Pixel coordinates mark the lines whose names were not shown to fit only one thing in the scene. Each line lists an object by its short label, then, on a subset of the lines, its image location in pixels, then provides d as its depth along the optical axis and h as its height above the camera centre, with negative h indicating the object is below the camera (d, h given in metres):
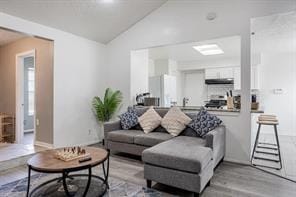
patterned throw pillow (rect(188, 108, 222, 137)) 3.26 -0.40
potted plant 4.81 -0.16
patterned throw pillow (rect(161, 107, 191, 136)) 3.54 -0.41
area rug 2.36 -1.14
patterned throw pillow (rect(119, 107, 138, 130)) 4.08 -0.44
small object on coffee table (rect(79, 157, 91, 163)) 2.18 -0.68
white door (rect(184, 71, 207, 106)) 7.80 +0.44
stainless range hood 6.81 +0.63
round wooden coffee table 1.99 -0.69
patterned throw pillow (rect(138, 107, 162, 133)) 3.81 -0.43
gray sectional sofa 2.24 -0.74
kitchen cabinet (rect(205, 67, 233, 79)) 6.86 +0.94
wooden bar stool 3.61 -1.10
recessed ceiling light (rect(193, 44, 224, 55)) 5.53 +1.49
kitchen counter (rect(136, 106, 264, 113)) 3.43 -0.21
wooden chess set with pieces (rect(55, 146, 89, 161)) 2.24 -0.65
